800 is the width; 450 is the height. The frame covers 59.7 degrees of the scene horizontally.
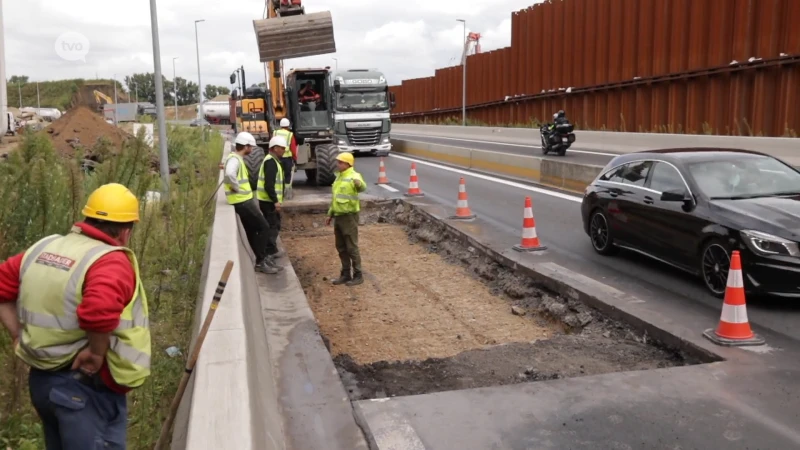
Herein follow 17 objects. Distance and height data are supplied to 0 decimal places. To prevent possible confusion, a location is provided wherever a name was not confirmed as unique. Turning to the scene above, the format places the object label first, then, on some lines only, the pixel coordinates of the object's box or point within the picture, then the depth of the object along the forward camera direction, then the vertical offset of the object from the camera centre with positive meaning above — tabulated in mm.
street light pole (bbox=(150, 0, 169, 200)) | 12688 +519
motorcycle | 23891 -502
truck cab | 26859 +570
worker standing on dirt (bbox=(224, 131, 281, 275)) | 9219 -938
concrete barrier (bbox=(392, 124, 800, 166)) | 17234 -607
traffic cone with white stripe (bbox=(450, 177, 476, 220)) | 13149 -1543
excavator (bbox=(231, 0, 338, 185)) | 18484 +2205
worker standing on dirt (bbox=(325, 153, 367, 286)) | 9648 -1209
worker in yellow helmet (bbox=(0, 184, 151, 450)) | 3045 -845
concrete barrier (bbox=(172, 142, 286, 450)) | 3242 -1366
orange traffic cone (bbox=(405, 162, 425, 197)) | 16344 -1454
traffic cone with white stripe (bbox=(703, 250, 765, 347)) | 5973 -1705
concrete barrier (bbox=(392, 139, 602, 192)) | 15969 -1134
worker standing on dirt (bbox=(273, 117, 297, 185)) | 13719 -534
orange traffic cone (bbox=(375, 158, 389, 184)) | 19234 -1393
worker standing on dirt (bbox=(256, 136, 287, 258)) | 9828 -758
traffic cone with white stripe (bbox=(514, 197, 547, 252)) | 10117 -1645
